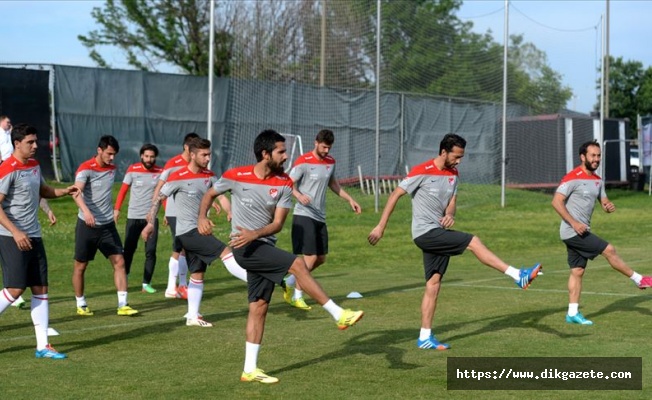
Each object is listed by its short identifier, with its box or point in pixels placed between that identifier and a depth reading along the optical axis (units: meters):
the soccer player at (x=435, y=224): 11.16
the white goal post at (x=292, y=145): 31.45
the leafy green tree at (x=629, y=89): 61.22
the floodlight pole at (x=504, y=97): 31.23
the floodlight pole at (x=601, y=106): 35.86
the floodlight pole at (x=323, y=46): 31.11
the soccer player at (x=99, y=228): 13.81
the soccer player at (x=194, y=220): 12.94
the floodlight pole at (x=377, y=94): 28.48
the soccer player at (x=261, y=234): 9.45
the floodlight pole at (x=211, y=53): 24.22
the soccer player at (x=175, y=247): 14.64
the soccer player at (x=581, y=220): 12.88
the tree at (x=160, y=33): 52.69
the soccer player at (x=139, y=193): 16.09
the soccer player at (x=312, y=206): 14.66
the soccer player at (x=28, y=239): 10.77
